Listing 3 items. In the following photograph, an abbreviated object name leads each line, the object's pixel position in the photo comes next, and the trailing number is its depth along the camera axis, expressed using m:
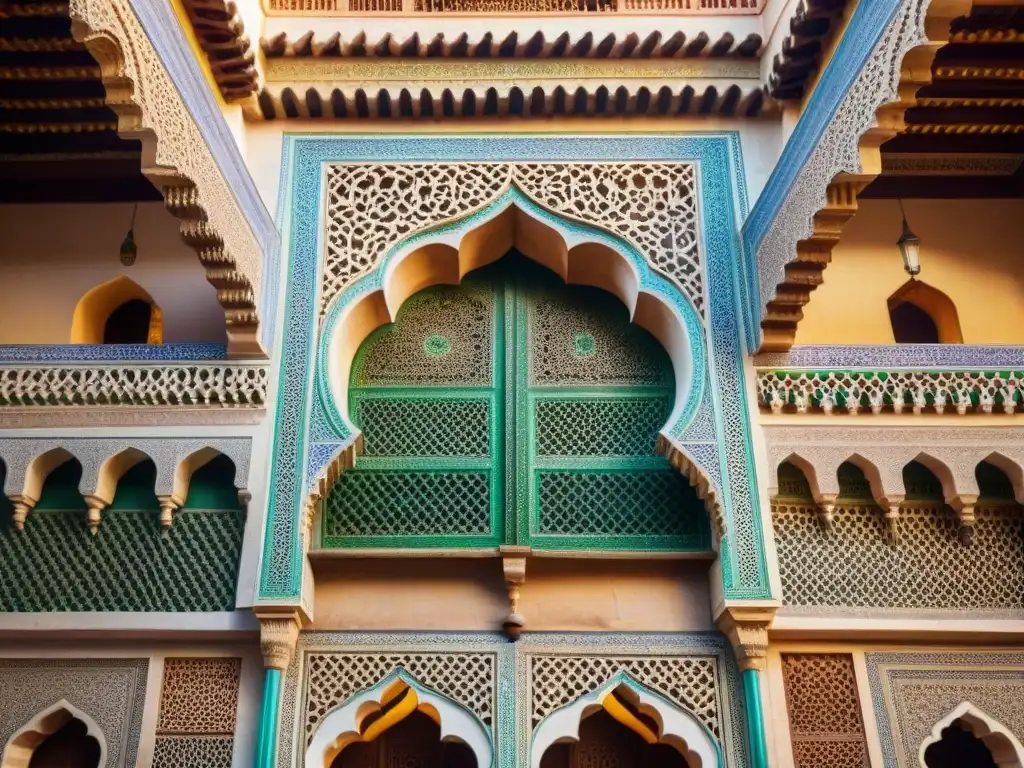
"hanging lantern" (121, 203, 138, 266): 5.94
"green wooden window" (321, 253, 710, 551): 5.38
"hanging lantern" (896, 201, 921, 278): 5.89
